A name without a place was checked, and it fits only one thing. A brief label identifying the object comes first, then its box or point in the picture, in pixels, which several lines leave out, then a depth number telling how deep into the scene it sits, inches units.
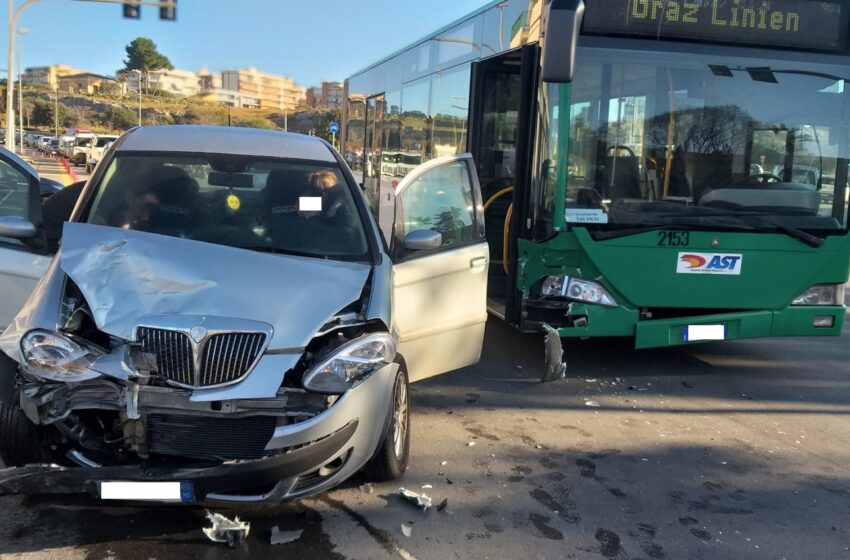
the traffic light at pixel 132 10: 874.8
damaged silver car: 128.6
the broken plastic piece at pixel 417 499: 156.3
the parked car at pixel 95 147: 1577.3
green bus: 245.0
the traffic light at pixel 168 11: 884.0
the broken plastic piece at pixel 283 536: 139.7
